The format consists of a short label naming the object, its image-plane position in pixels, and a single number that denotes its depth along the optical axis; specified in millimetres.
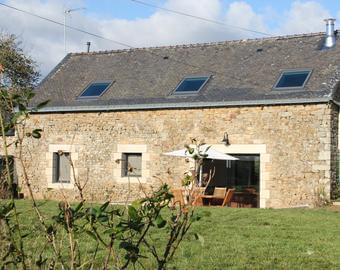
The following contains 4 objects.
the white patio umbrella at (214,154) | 15656
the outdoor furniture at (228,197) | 15531
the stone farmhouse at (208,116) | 15922
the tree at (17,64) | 31938
